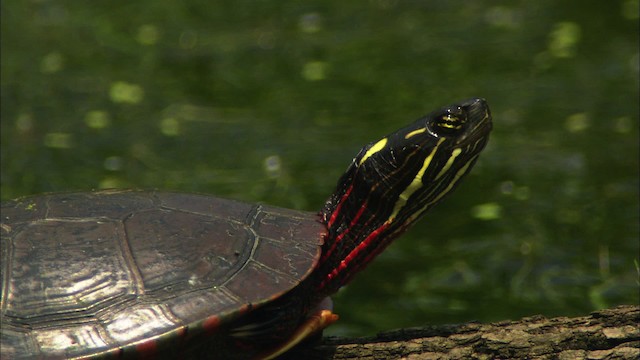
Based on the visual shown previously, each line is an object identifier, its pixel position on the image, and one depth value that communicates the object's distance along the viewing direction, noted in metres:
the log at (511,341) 7.11
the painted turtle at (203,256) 6.88
